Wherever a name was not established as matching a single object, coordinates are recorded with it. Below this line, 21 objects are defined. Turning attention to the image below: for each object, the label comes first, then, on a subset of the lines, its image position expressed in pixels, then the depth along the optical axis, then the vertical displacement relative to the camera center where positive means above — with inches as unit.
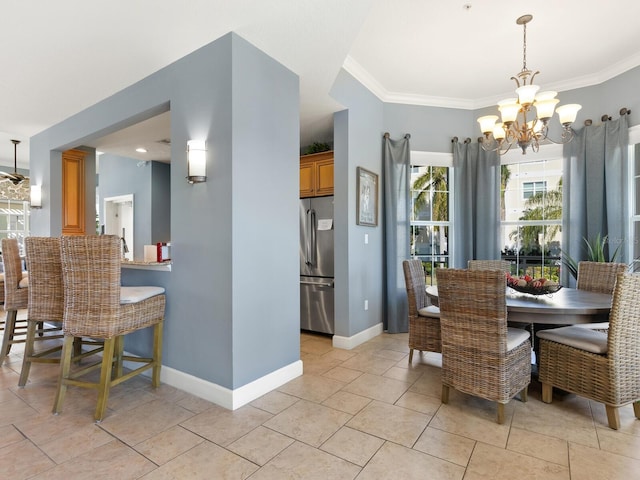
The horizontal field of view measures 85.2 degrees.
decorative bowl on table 102.1 -13.9
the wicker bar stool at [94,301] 86.7 -15.4
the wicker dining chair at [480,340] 83.7 -25.6
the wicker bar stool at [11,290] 121.8 -17.4
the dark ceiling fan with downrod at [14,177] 223.5 +42.2
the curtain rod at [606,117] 146.4 +53.2
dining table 86.2 -17.7
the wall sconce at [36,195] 182.1 +24.1
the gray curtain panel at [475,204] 175.3 +18.3
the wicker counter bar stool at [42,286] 105.2 -13.8
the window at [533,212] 171.2 +13.9
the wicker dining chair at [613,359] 81.4 -29.7
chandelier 111.5 +41.8
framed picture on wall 153.6 +19.3
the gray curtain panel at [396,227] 169.3 +6.2
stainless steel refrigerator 160.4 -11.7
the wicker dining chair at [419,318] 123.1 -28.3
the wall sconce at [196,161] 97.2 +22.3
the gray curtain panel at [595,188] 146.5 +22.3
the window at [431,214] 187.2 +13.8
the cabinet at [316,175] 163.0 +31.5
